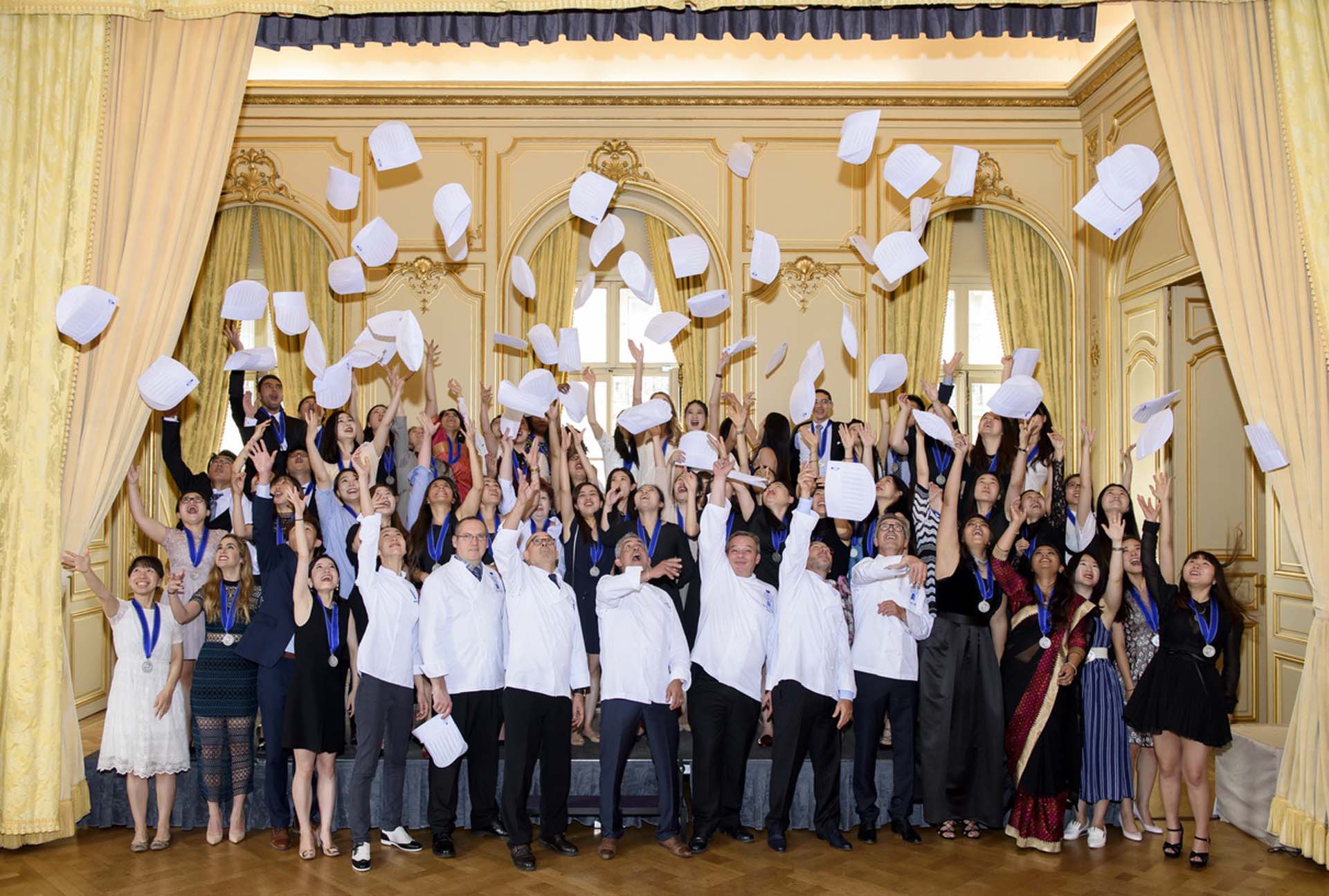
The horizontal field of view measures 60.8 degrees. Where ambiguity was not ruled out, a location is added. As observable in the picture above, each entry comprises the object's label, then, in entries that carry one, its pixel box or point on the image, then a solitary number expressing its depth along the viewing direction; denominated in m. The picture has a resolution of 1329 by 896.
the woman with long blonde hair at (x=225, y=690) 4.93
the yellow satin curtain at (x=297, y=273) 8.37
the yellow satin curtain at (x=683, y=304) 8.38
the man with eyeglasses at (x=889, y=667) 5.06
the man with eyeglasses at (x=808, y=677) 4.92
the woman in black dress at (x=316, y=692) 4.79
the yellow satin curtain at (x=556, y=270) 8.41
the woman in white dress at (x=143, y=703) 4.89
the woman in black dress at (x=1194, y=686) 4.86
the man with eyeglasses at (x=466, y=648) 4.83
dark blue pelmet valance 5.25
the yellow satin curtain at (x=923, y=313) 8.34
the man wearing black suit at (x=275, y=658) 4.89
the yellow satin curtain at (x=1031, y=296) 8.28
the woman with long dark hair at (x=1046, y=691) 4.93
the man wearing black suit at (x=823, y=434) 6.38
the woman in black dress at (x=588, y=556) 5.52
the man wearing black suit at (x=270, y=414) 6.30
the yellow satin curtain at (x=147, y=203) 4.97
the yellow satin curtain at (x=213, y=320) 8.42
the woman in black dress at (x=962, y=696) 5.03
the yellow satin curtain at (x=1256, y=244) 4.80
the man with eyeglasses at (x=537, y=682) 4.79
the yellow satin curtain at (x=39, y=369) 4.76
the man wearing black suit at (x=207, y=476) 5.85
